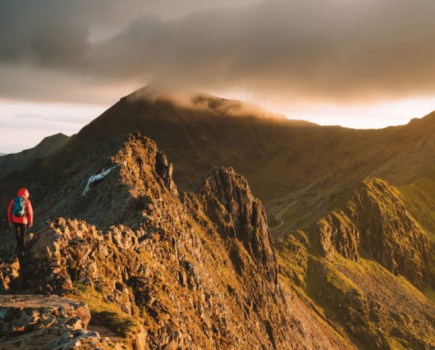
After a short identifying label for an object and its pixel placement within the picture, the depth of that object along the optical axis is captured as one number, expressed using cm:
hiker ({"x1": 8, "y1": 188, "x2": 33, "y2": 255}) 3091
